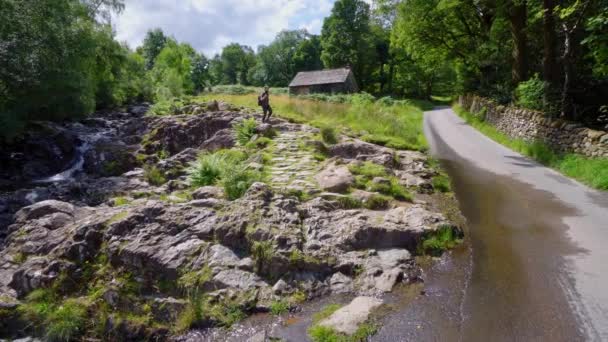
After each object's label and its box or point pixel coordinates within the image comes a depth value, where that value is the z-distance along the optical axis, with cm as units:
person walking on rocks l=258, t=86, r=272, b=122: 1673
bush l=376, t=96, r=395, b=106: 3704
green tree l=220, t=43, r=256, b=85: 9849
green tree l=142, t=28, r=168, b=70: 9388
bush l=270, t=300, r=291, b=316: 607
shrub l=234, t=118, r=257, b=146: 1496
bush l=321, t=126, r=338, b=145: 1470
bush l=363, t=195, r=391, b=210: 905
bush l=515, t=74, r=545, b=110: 1611
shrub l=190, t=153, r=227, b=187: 1137
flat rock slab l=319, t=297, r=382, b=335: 536
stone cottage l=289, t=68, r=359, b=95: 5047
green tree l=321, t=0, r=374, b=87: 6191
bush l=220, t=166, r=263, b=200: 944
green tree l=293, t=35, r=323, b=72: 7688
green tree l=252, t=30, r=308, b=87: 8106
